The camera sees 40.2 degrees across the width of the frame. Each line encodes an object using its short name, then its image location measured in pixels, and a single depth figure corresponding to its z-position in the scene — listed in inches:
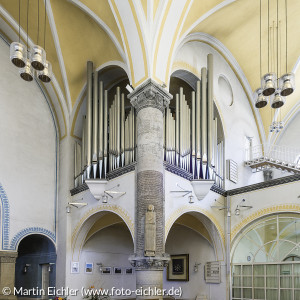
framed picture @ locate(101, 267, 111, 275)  581.0
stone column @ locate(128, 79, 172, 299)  399.5
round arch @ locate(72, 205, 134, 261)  498.7
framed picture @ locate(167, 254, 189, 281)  594.5
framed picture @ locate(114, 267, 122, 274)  604.1
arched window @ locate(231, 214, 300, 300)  456.4
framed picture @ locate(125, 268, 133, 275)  622.7
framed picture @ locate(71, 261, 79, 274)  536.7
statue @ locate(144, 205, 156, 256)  399.5
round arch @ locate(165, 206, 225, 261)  509.1
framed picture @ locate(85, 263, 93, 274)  554.7
